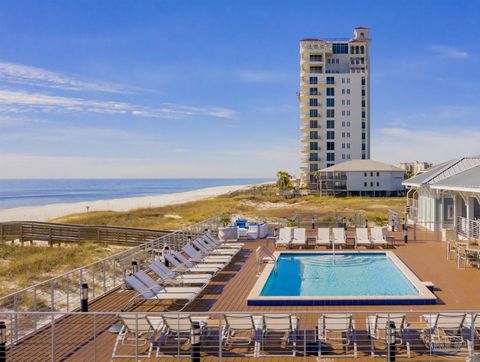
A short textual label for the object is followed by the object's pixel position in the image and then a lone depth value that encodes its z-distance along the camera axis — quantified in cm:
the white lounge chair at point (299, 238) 1847
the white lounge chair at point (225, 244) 1733
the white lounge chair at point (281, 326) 747
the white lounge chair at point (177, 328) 728
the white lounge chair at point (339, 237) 1811
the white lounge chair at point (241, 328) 749
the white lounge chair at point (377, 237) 1771
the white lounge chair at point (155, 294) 995
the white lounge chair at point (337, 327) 744
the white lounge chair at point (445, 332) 723
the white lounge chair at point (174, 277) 1152
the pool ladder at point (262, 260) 1393
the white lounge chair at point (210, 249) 1567
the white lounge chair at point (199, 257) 1420
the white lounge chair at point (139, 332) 728
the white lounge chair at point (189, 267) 1278
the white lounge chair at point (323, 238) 1852
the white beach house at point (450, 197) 1767
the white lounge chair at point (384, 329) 736
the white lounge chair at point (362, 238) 1798
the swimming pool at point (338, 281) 1050
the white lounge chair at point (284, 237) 1855
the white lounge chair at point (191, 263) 1346
